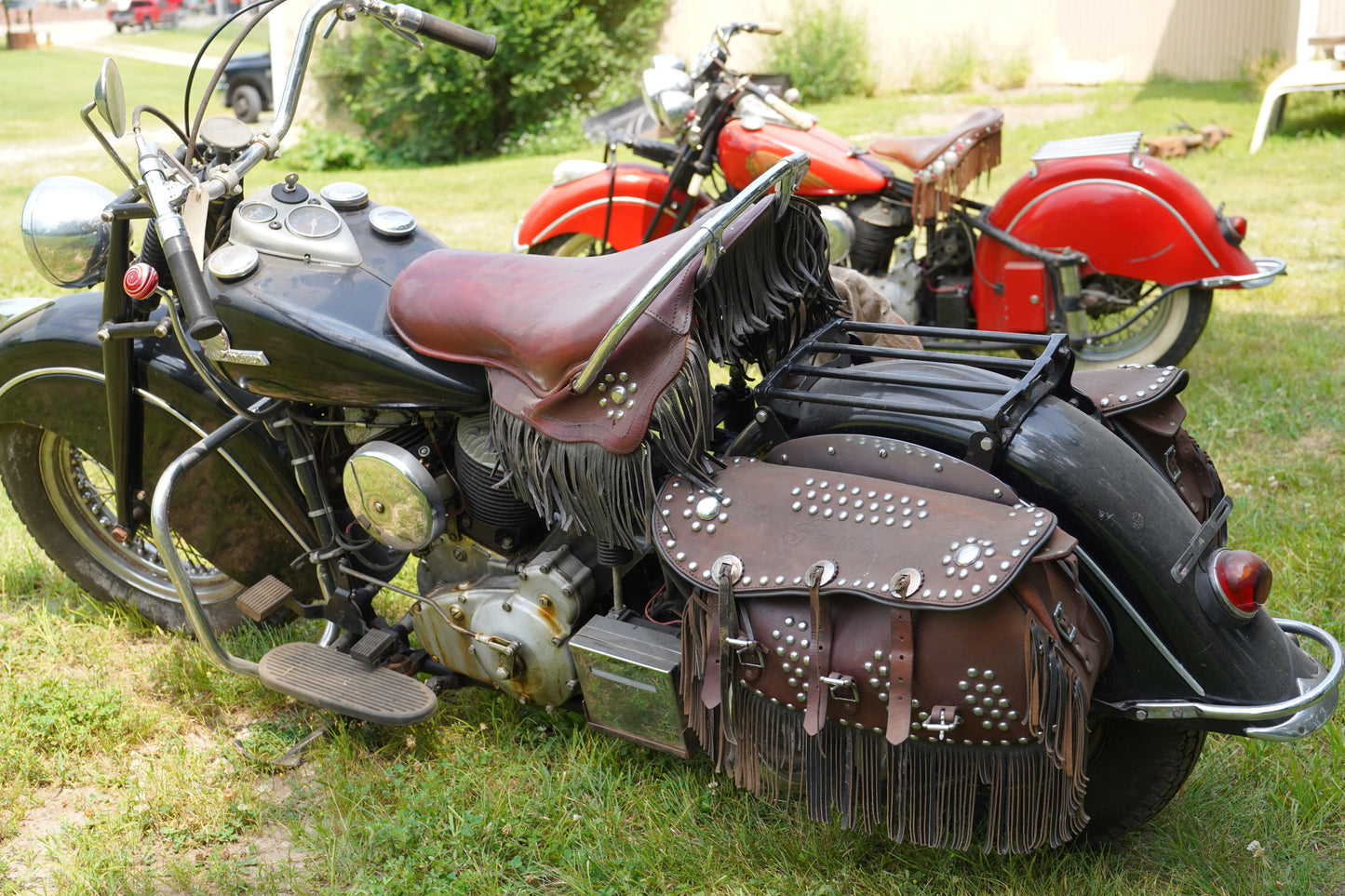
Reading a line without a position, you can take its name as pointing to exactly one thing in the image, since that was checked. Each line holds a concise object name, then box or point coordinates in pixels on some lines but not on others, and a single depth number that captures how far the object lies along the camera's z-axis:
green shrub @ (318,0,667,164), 13.89
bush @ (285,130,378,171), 13.73
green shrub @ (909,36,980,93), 14.27
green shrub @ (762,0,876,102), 14.51
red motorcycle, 4.34
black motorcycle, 1.78
